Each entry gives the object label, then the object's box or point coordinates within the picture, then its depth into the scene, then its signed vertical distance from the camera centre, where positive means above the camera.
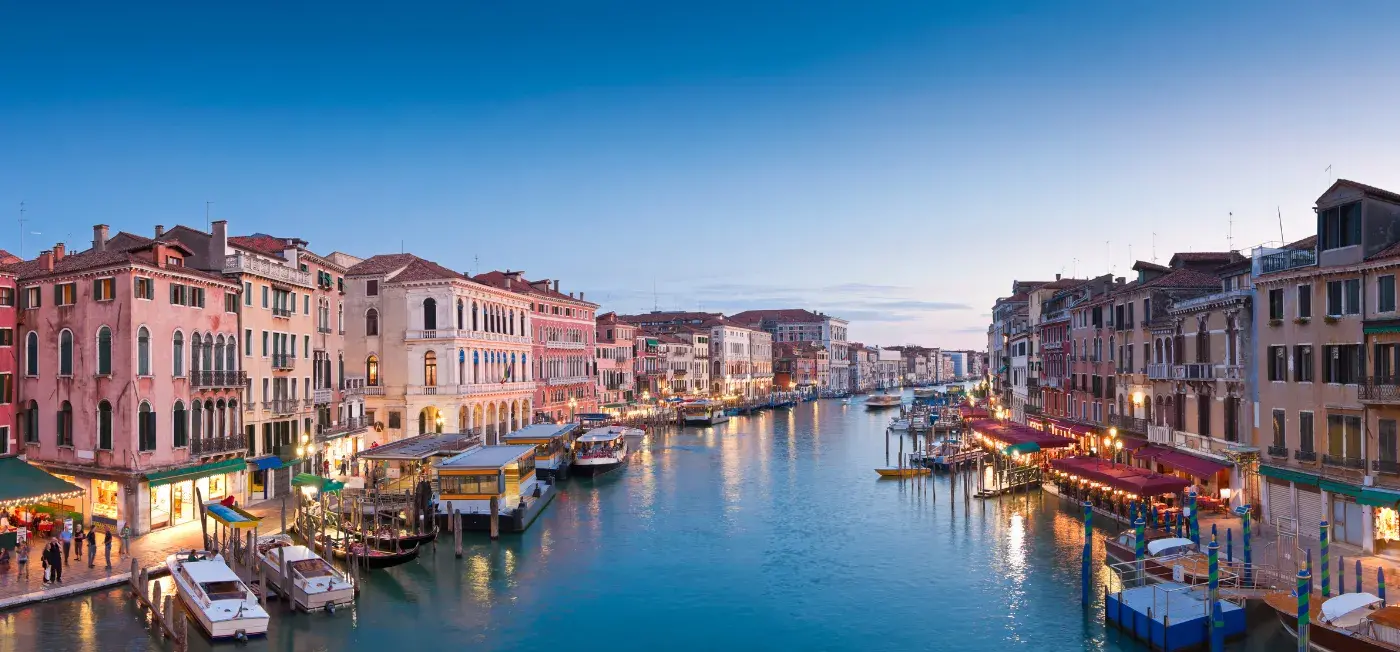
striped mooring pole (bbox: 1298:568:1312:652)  14.72 -4.29
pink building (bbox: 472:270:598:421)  56.66 -0.13
